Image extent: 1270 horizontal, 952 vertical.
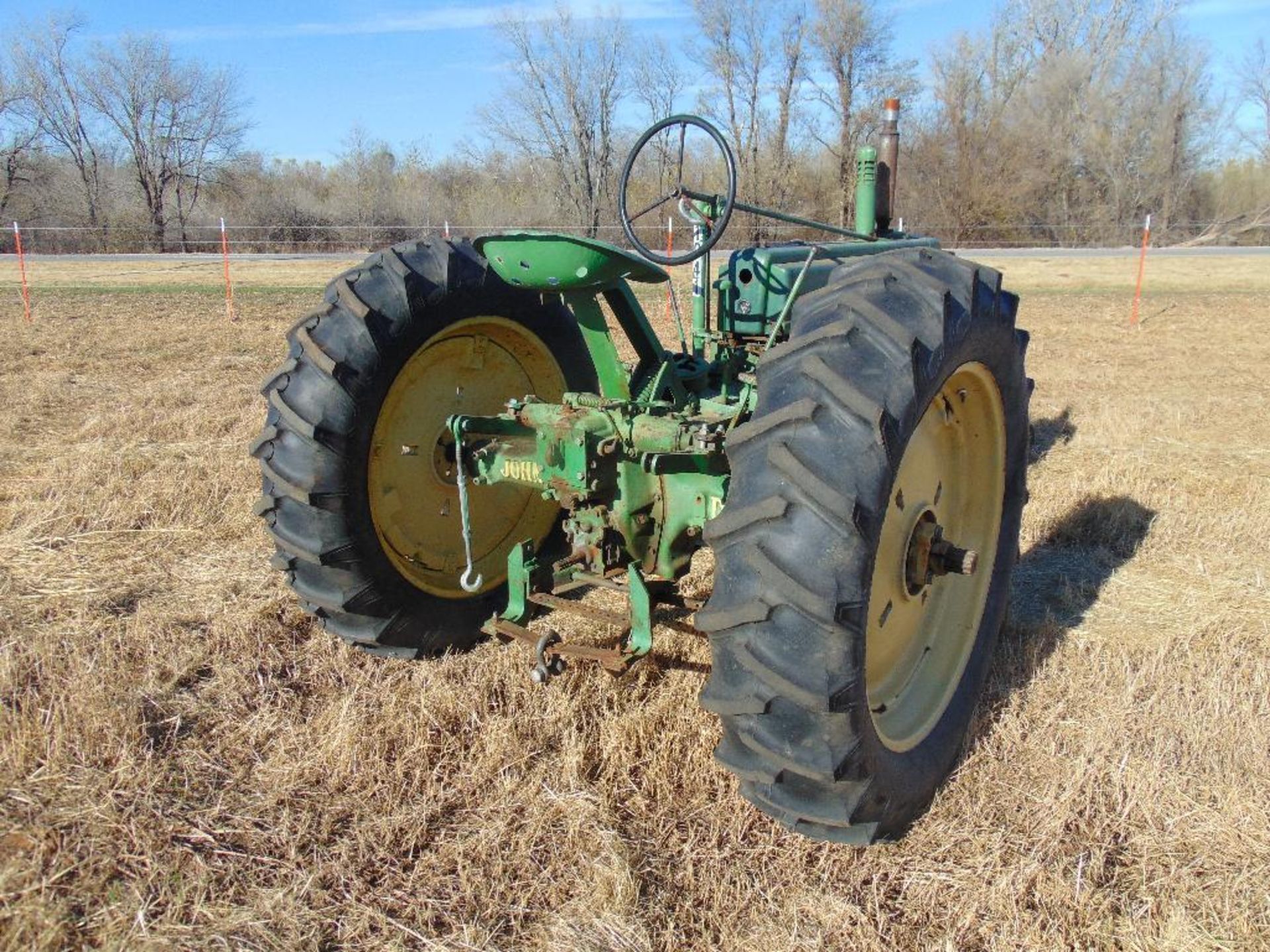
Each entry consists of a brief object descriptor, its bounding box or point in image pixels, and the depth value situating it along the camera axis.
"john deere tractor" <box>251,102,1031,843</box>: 2.01
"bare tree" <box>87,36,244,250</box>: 37.75
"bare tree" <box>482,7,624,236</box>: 32.44
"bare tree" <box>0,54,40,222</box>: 36.56
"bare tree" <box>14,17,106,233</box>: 37.66
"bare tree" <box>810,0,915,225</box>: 35.22
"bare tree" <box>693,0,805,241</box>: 34.16
